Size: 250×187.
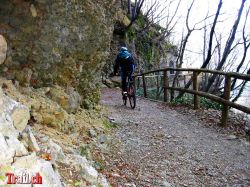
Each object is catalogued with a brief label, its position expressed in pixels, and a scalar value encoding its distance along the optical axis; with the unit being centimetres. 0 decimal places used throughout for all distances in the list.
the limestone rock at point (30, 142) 303
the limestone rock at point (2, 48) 399
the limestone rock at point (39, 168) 257
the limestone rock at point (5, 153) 246
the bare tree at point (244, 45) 1507
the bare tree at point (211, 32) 1154
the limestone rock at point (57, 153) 331
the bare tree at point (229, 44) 1137
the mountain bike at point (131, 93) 920
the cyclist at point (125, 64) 902
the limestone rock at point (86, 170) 346
